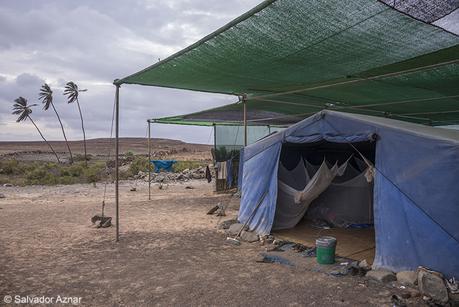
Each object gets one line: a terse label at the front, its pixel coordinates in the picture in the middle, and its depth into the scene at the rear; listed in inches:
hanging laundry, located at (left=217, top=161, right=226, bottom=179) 528.2
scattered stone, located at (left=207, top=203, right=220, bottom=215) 359.6
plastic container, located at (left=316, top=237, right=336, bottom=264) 197.9
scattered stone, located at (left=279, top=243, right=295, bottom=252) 231.1
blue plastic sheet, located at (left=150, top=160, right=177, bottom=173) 782.7
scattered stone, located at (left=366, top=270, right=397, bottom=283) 171.5
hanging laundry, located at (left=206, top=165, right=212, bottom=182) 623.8
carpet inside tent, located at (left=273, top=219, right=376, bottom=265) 218.2
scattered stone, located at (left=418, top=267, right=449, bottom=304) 148.5
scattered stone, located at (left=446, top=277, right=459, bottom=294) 151.5
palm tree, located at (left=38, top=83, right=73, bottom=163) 1378.0
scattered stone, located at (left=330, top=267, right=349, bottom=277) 181.8
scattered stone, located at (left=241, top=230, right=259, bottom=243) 254.5
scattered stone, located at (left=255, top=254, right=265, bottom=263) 206.6
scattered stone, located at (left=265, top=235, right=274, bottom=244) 247.0
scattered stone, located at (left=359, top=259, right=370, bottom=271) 186.1
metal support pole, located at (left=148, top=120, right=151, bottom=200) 466.0
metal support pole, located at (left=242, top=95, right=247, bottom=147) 298.5
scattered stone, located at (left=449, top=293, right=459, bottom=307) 145.2
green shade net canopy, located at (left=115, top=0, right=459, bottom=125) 165.0
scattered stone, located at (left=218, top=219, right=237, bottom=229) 293.0
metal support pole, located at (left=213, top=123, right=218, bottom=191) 578.8
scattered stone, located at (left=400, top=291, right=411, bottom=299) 154.1
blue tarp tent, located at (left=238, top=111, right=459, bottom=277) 167.6
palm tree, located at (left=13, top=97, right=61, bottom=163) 1421.0
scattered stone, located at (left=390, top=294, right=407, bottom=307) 146.0
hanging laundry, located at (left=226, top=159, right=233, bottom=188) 526.3
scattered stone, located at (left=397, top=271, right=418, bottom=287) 164.9
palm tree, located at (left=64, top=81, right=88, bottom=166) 1390.3
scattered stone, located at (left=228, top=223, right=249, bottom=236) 271.9
